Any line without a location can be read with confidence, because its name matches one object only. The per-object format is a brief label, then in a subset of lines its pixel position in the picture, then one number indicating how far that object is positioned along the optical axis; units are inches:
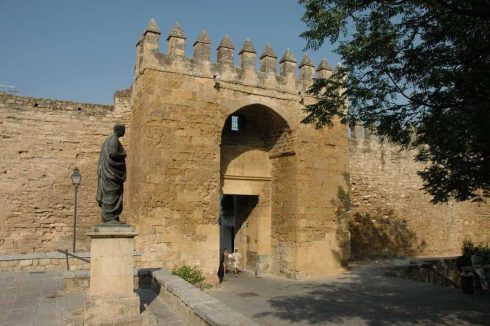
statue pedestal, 222.8
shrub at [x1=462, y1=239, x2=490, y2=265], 627.2
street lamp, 426.9
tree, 220.1
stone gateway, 435.5
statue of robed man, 243.1
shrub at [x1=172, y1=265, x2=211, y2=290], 415.5
